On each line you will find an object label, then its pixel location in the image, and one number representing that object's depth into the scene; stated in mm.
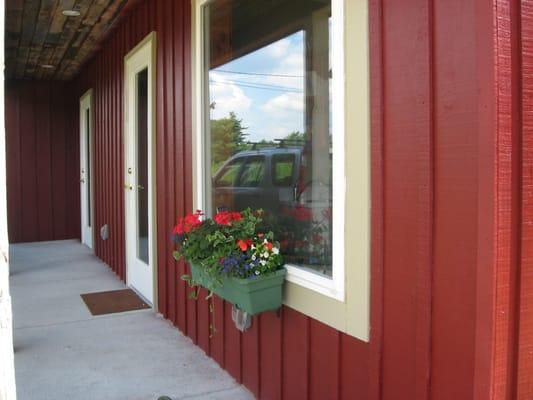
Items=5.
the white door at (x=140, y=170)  3984
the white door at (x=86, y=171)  6758
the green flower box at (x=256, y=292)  2043
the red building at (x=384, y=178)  1342
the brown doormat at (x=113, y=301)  3951
